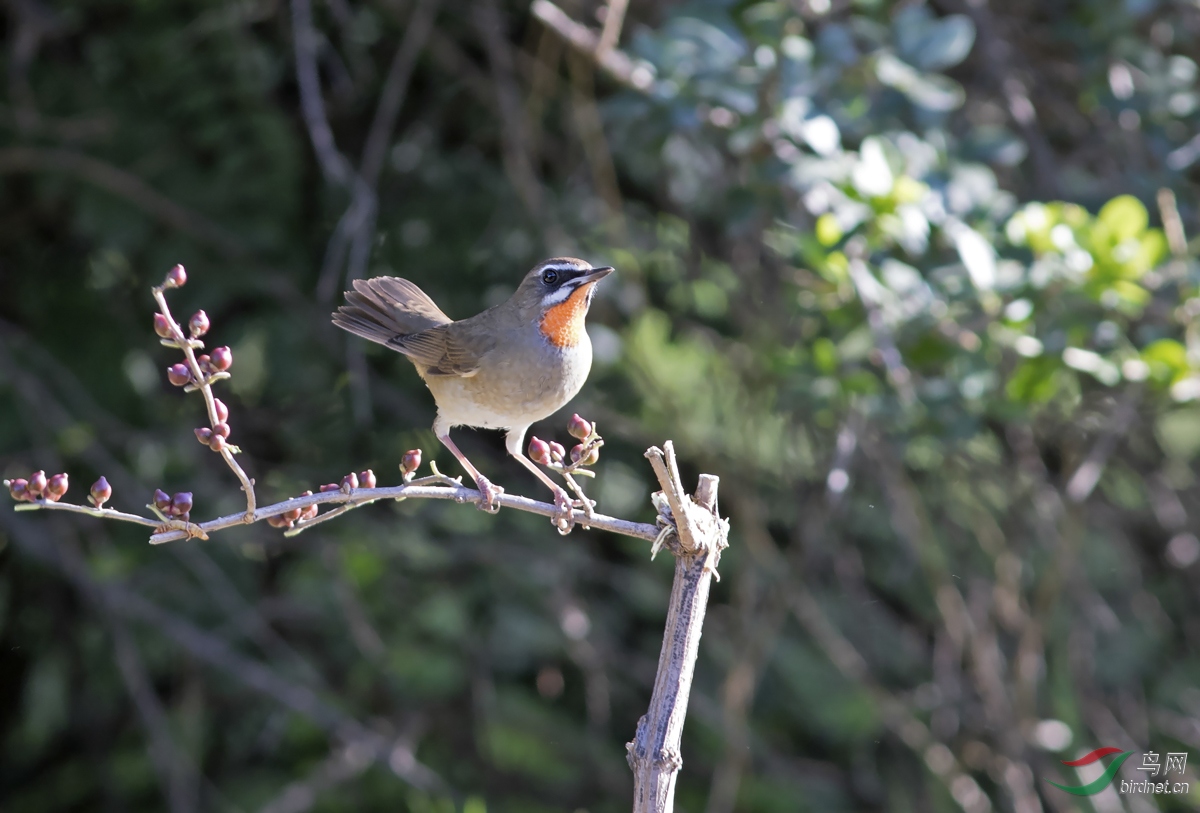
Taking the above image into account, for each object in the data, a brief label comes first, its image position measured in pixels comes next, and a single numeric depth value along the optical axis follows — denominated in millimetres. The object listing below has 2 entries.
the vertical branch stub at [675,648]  3719
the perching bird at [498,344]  5520
